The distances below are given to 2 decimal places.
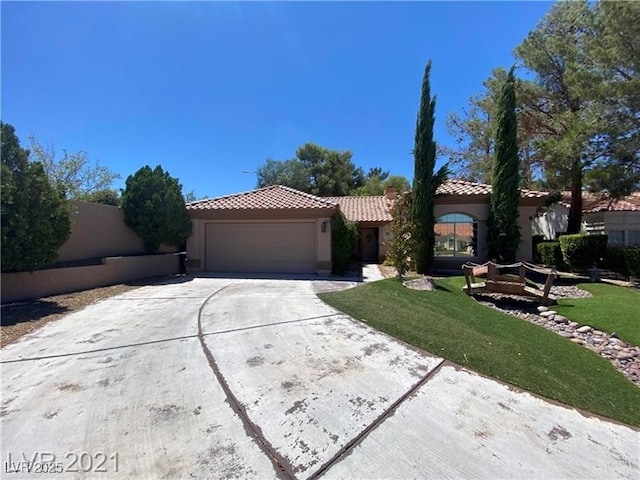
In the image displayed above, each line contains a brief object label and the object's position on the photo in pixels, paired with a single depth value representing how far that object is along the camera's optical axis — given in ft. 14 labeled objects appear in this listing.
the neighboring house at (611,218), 64.64
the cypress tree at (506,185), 51.72
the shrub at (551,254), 55.26
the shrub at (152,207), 45.29
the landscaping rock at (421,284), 36.36
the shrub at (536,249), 61.46
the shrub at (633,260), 46.78
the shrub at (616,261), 49.26
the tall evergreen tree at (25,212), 25.73
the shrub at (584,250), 49.21
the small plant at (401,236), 39.32
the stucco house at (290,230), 49.44
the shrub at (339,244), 49.21
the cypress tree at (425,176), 52.90
